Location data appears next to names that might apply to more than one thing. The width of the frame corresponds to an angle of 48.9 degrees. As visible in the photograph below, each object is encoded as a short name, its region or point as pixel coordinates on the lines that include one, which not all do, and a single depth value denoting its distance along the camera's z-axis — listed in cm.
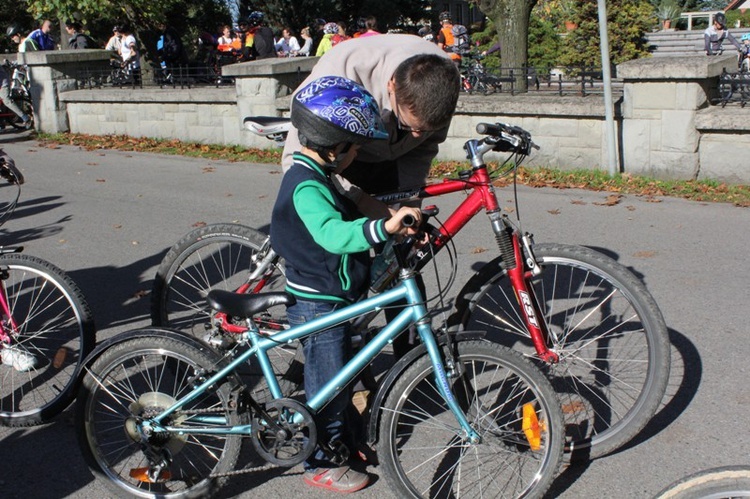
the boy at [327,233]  302
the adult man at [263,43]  1784
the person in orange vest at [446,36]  1908
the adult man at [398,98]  333
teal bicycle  315
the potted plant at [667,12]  4569
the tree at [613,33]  2305
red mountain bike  354
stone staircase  3114
